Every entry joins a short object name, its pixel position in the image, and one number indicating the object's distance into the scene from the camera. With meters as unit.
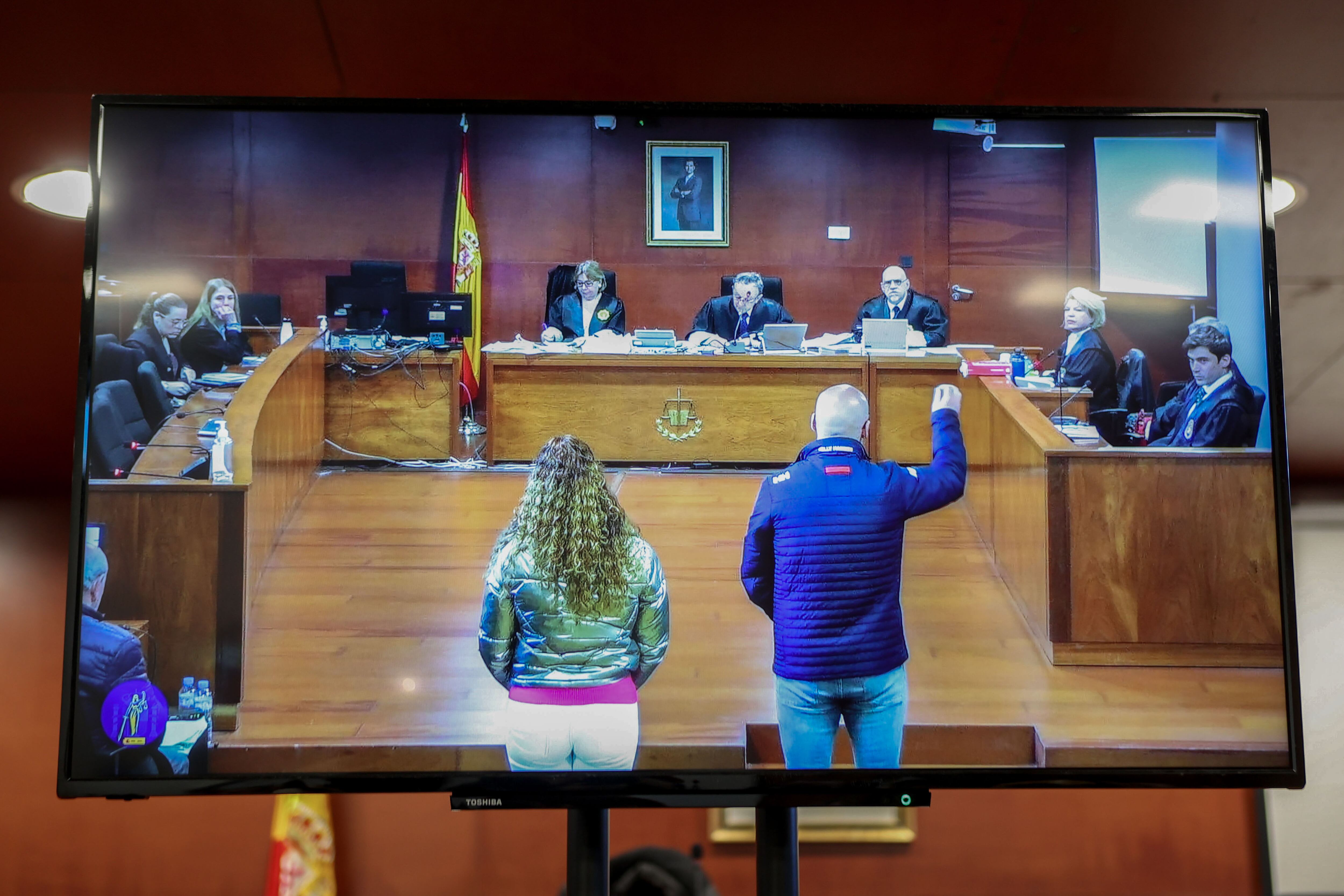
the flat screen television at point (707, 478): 2.21
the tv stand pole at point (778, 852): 2.18
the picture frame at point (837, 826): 2.78
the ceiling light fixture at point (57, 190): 2.62
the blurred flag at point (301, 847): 2.57
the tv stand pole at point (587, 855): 2.19
